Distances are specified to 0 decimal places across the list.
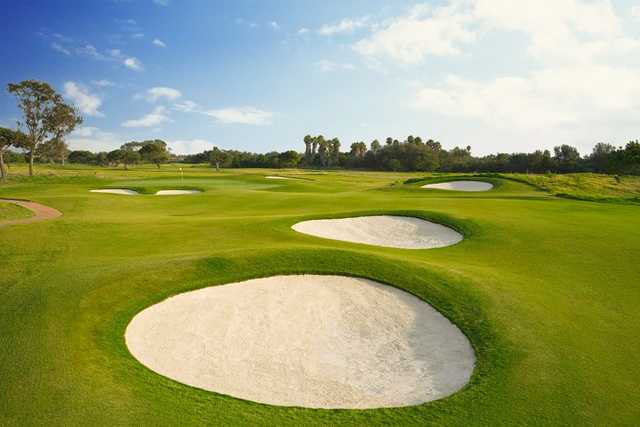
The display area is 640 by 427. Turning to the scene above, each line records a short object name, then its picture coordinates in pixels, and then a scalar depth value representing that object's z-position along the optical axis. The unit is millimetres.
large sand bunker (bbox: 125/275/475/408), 7195
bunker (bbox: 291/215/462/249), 17000
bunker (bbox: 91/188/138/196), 40041
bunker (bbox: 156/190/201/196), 39594
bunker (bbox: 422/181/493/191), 38250
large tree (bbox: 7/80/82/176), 56844
